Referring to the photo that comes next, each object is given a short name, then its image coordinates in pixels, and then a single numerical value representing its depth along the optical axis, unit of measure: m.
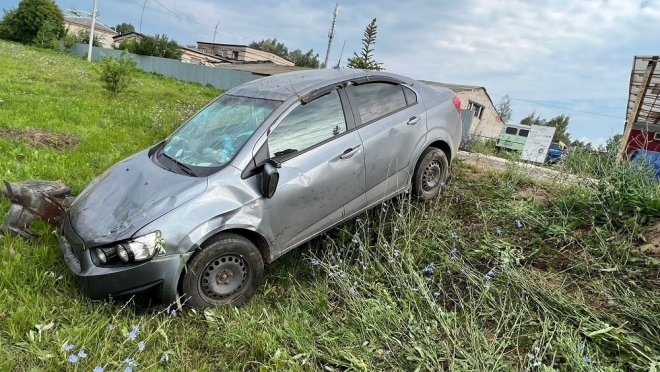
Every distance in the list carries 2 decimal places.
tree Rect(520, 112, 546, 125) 46.10
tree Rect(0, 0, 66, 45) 42.91
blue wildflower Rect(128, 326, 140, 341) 2.25
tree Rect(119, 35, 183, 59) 35.94
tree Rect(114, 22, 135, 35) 84.30
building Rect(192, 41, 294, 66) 59.47
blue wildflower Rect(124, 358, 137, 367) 2.13
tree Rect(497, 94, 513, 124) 45.44
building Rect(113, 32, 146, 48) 53.21
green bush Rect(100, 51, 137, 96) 11.77
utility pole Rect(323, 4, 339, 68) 29.16
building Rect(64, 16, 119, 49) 57.49
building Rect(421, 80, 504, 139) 30.12
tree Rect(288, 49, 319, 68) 74.62
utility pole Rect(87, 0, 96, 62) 25.61
